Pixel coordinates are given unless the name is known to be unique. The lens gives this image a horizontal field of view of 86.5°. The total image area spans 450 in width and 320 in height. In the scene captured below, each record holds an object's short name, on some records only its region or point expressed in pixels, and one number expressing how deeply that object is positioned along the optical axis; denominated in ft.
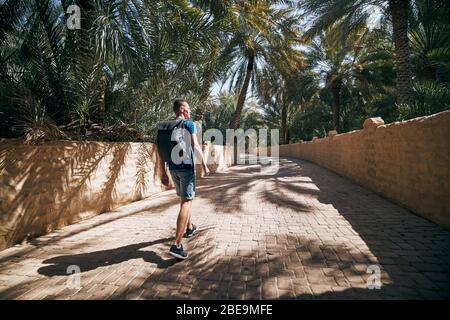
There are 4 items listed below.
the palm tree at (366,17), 27.27
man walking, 9.07
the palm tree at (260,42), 32.50
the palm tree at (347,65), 44.78
